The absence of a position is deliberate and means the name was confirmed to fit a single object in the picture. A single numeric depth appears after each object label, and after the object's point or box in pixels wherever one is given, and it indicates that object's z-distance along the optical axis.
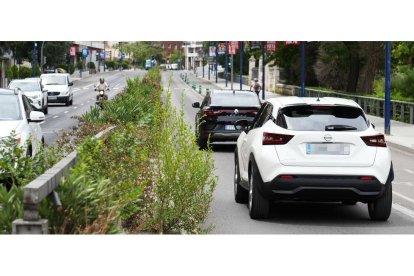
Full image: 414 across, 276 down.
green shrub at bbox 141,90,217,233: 10.32
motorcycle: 42.15
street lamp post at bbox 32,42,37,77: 74.93
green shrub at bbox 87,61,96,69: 165.25
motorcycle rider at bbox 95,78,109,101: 43.73
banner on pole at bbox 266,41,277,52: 66.12
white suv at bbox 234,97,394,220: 11.23
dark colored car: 22.88
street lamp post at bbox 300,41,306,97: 50.91
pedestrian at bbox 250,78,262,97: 59.00
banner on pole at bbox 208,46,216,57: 117.94
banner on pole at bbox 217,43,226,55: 109.91
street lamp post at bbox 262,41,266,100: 66.12
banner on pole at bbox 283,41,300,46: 61.57
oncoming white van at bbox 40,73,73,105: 52.79
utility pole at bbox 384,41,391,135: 30.83
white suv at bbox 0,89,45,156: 15.02
